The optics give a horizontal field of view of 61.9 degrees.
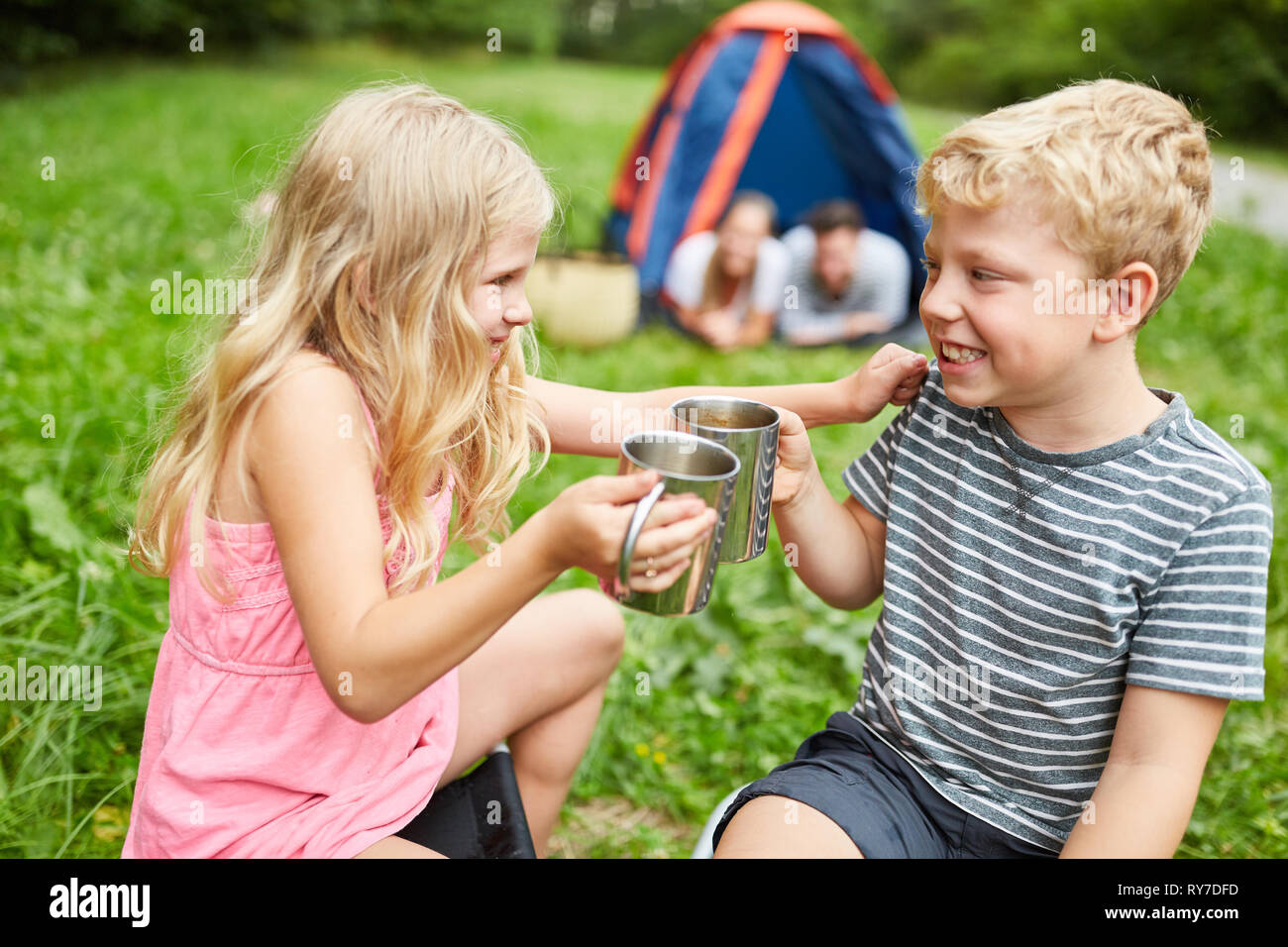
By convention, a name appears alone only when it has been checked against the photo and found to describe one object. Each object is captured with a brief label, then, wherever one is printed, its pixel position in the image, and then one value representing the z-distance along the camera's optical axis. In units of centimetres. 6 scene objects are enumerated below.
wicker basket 509
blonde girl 132
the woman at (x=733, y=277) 562
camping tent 588
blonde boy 139
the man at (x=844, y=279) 571
